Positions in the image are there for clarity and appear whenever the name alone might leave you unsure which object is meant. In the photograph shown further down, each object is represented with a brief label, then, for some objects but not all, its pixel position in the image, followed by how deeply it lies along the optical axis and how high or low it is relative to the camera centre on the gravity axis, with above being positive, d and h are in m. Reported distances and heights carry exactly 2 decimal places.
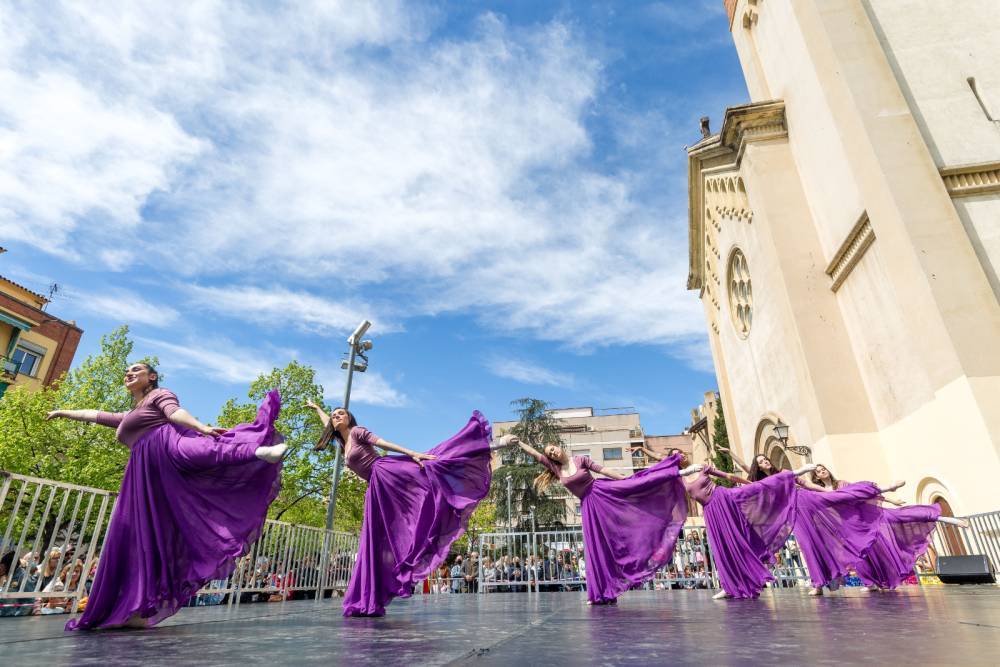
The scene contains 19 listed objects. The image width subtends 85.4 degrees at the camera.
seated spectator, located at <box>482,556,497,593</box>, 14.21 -0.03
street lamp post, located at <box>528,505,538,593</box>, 13.74 +0.21
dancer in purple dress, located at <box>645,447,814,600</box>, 6.93 +0.53
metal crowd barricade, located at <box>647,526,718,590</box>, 13.30 +0.10
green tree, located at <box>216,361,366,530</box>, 22.45 +4.57
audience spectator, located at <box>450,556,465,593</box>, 16.36 -0.09
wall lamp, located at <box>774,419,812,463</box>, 13.36 +3.16
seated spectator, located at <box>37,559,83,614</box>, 5.67 -0.08
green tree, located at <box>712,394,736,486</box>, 28.56 +7.29
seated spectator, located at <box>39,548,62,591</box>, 7.67 +0.22
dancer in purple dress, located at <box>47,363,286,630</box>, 3.51 +0.46
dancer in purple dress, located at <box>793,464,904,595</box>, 7.29 +0.57
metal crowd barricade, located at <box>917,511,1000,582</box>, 8.75 +0.44
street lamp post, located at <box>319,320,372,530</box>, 13.98 +5.37
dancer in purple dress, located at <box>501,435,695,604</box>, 6.48 +0.64
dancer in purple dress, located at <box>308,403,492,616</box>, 4.99 +0.63
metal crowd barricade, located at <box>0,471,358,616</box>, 5.23 +0.18
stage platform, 1.93 -0.28
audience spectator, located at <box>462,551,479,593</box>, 15.91 +0.05
